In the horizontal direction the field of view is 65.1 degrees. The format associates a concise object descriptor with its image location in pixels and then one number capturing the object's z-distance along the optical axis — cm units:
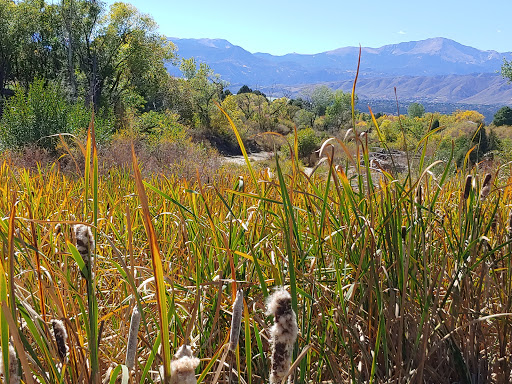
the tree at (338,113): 4136
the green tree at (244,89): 4878
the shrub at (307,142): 2204
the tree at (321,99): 5316
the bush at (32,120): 900
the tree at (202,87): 2619
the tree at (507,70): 2299
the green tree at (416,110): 5498
